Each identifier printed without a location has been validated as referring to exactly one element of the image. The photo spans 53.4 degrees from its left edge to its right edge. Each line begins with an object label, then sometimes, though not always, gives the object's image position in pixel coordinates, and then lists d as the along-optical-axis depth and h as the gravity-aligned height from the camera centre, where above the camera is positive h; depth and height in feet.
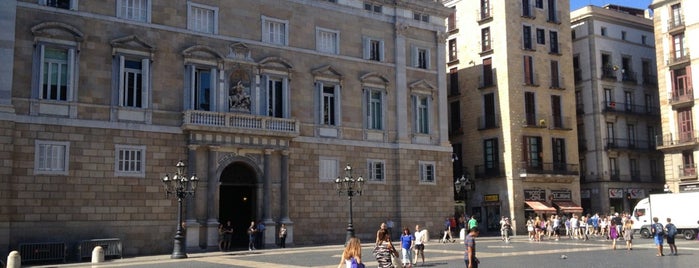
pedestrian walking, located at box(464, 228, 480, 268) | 55.30 -3.37
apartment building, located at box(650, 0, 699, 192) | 166.09 +28.02
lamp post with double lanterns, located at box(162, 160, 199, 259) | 95.30 +1.63
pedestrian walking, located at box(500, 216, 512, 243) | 123.24 -3.85
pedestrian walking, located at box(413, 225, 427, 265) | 78.48 -3.56
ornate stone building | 98.78 +15.53
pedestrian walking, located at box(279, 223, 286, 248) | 115.34 -4.23
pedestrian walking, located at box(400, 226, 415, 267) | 70.38 -4.08
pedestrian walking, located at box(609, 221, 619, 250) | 100.12 -3.91
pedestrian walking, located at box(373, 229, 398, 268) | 48.83 -2.96
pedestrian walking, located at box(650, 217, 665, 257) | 86.02 -3.61
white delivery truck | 130.41 -0.96
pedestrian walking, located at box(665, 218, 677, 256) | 87.15 -3.39
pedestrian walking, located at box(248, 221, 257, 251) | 111.34 -3.88
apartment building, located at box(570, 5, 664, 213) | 180.04 +24.54
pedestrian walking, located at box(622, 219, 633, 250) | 101.76 -3.88
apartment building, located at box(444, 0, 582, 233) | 159.74 +22.72
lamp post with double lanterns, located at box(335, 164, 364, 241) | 112.69 +4.10
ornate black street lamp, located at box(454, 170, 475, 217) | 158.26 +4.64
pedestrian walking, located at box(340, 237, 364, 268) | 42.57 -2.67
